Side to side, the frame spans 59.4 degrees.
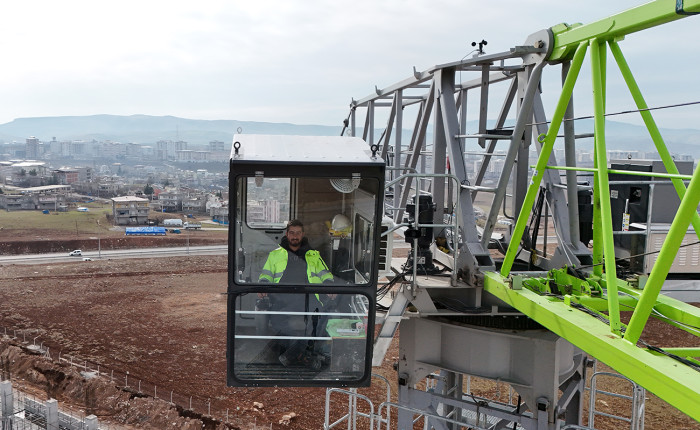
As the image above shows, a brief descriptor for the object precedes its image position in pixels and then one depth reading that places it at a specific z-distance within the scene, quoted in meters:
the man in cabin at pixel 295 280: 7.57
